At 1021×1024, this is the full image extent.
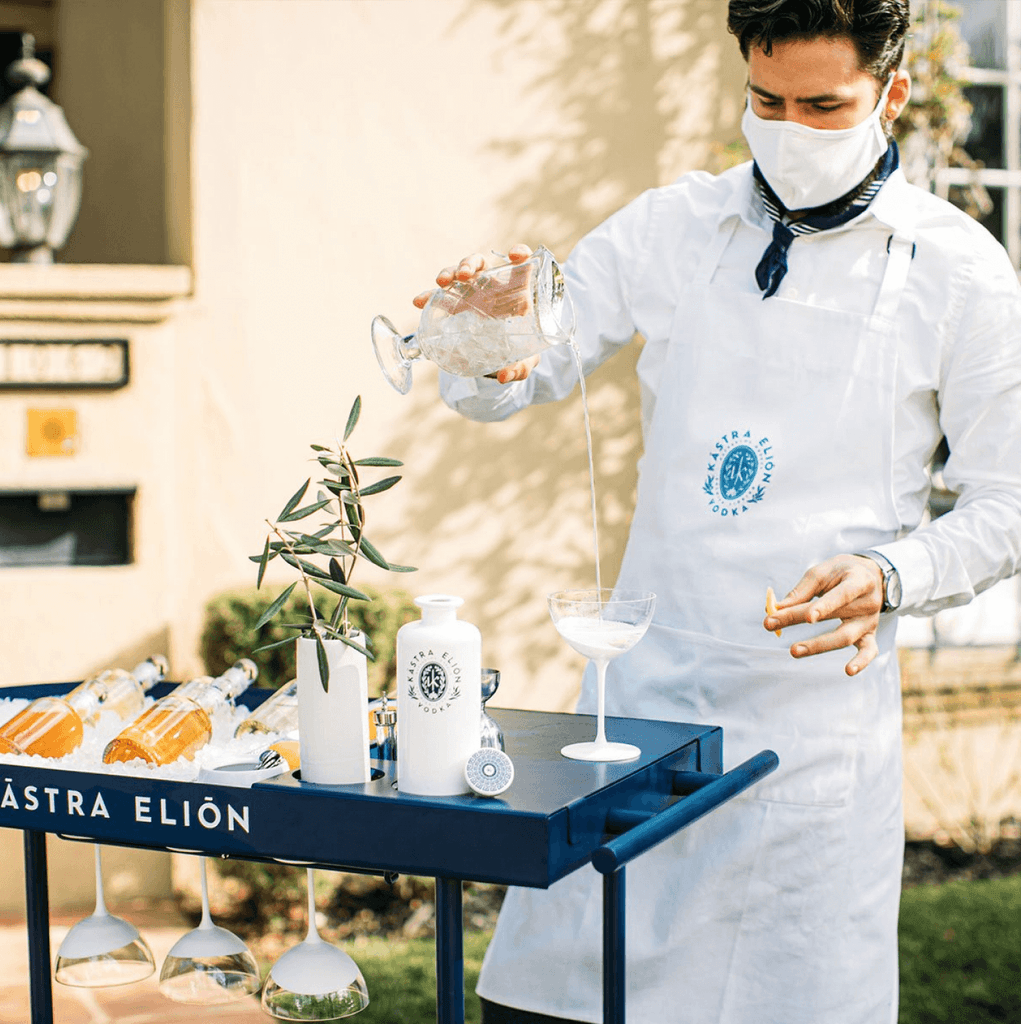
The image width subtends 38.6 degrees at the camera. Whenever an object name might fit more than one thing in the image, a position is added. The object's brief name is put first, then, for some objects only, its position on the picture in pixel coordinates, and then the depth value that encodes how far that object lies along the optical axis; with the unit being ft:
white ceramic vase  5.25
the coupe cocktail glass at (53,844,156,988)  6.03
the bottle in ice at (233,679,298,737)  5.96
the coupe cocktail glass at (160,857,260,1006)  5.90
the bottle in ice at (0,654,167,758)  5.85
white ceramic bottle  5.09
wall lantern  13.92
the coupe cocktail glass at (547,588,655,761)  5.71
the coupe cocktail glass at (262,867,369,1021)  5.47
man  6.89
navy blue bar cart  4.84
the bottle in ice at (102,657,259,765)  5.53
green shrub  13.25
